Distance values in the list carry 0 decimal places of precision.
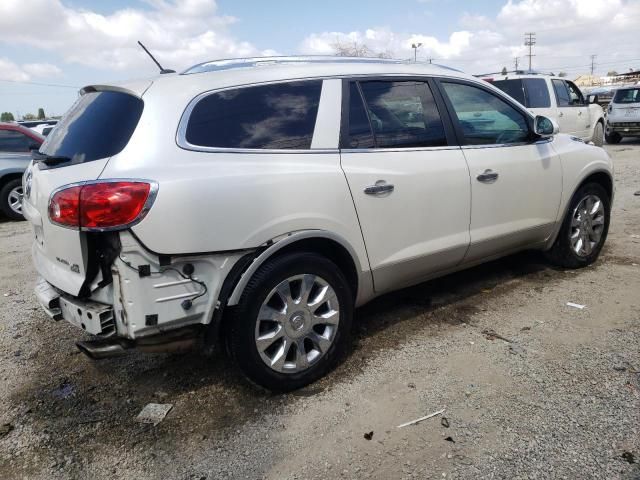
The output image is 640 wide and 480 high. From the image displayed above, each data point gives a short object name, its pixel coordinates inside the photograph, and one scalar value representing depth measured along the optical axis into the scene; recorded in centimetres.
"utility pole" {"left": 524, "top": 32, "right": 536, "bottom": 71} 7719
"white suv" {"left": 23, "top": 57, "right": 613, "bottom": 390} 257
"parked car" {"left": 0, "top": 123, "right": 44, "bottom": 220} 887
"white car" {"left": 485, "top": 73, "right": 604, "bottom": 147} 1146
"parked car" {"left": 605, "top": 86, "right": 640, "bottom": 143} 1588
